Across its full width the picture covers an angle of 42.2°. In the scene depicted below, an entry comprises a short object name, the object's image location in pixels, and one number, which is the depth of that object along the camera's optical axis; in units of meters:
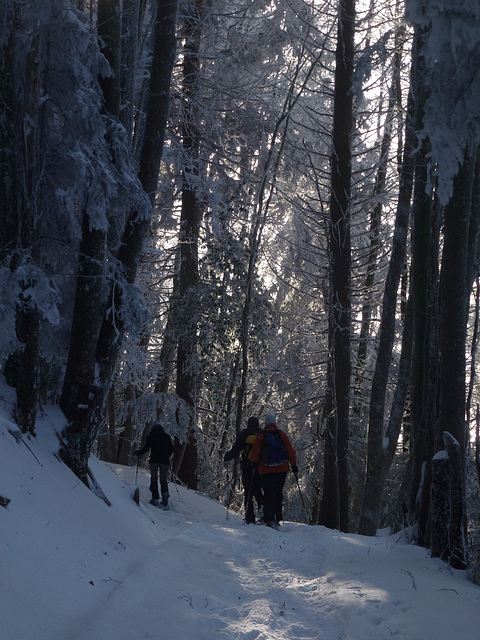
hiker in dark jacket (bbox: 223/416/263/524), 11.80
